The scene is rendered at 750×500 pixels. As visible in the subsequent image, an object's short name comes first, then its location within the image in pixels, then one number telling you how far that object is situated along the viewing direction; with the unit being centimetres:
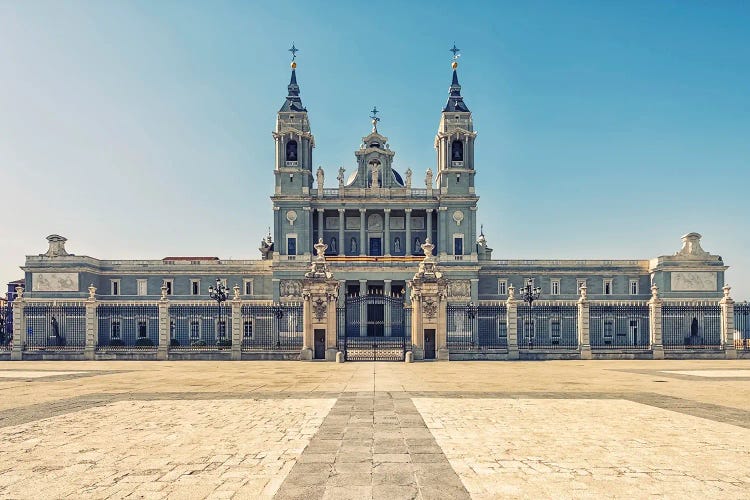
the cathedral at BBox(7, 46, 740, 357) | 5947
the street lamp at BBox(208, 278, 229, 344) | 4097
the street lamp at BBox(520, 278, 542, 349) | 4463
